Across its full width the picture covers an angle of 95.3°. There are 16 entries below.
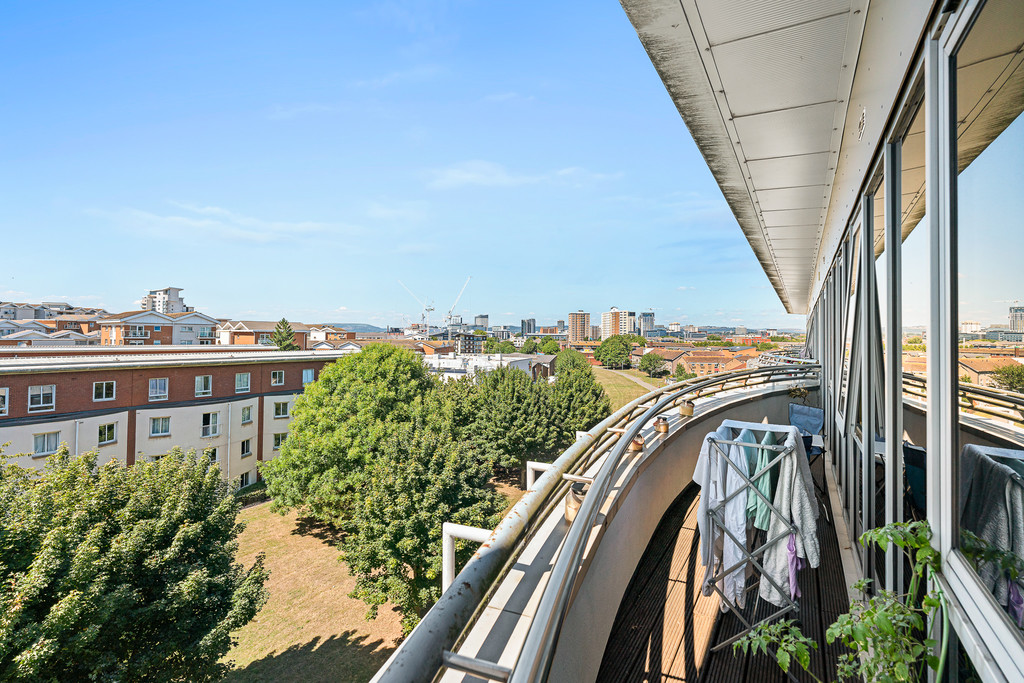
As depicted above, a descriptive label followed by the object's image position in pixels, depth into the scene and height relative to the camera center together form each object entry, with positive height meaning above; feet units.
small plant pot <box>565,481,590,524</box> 7.96 -2.81
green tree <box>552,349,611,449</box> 83.76 -12.38
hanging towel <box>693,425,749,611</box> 9.21 -3.44
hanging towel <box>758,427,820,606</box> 8.57 -3.30
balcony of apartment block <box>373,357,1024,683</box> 3.39 -3.62
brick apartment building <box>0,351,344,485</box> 59.41 -9.60
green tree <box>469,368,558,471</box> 74.13 -13.34
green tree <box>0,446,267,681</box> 22.71 -13.14
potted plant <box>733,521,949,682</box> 4.04 -2.62
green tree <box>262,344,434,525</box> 62.49 -12.47
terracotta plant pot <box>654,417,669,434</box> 13.67 -2.60
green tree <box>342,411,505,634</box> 42.98 -17.14
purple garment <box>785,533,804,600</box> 8.80 -4.28
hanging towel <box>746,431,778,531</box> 9.03 -2.99
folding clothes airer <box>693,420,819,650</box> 8.66 -3.41
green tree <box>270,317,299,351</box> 210.79 +1.73
